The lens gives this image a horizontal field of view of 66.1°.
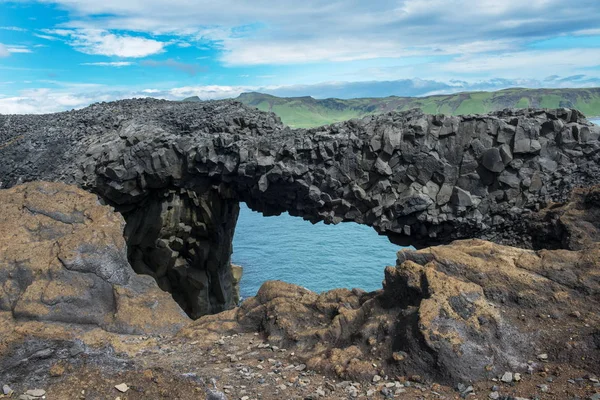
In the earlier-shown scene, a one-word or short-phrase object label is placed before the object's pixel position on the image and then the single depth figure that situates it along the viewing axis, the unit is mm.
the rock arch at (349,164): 19266
